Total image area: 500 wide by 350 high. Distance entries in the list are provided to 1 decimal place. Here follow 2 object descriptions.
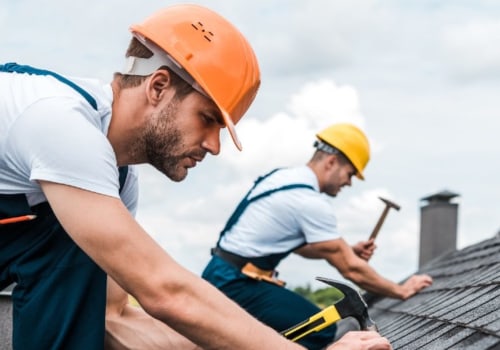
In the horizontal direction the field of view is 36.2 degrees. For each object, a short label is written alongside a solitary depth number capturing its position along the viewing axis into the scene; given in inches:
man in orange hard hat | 85.5
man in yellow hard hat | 207.9
